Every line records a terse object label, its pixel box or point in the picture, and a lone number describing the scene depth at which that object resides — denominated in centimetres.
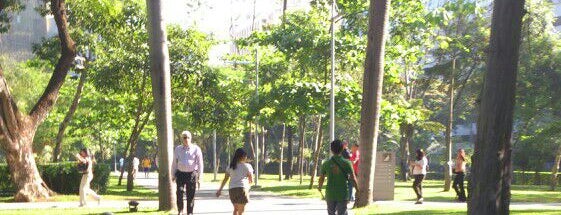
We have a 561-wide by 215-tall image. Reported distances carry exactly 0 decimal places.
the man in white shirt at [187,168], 1519
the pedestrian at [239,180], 1275
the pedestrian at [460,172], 2242
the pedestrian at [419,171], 2273
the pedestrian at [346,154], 1976
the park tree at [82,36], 2703
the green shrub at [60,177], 2655
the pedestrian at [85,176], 2130
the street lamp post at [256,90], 3829
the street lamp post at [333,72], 2711
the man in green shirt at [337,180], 1144
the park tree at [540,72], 4244
